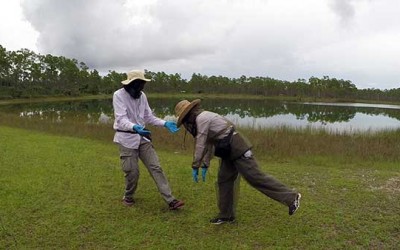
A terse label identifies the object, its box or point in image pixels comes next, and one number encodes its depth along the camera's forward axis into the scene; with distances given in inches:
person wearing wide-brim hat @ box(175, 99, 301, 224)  183.3
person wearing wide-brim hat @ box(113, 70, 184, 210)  209.3
